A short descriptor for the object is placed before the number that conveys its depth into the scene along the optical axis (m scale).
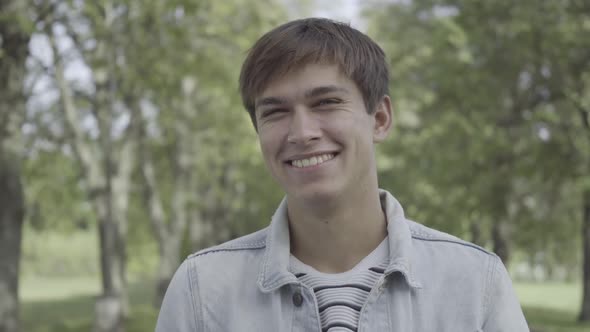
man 2.32
